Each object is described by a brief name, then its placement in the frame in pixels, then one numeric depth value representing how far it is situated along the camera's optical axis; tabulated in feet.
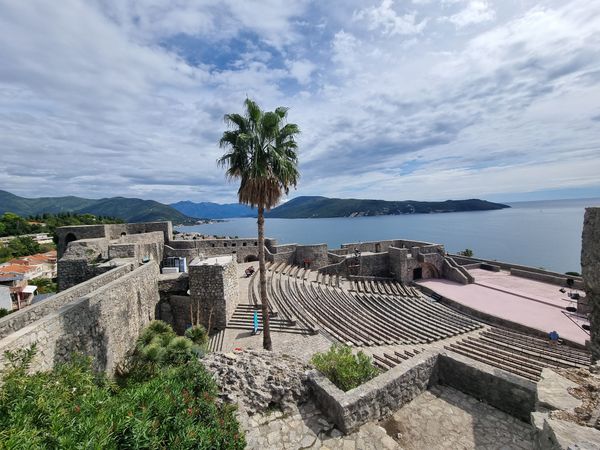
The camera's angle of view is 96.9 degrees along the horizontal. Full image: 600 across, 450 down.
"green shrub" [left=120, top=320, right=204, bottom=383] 25.76
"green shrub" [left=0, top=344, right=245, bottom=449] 9.72
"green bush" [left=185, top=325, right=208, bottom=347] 36.63
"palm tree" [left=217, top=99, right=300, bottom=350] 33.73
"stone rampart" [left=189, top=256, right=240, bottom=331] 46.16
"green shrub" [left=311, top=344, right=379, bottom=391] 19.83
